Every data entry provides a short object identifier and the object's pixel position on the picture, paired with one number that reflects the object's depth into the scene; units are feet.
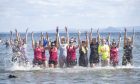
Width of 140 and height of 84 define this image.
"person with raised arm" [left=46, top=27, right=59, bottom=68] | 47.57
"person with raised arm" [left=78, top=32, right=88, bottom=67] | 47.90
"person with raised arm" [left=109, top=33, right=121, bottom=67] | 49.91
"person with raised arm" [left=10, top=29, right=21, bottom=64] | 53.02
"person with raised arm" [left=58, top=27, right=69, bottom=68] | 47.41
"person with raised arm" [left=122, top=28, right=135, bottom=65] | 49.84
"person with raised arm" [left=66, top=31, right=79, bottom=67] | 47.50
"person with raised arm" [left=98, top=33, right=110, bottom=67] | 48.92
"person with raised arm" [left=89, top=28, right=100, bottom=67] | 48.52
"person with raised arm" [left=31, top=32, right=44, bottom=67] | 48.27
